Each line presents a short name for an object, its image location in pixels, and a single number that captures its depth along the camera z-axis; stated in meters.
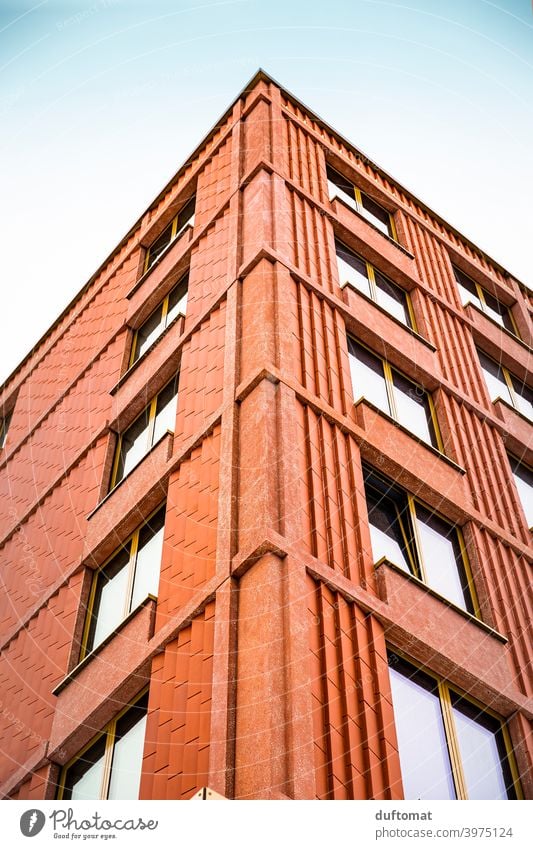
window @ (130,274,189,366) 21.02
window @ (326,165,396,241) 23.47
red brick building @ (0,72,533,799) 11.89
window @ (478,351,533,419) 22.72
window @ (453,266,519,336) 25.38
